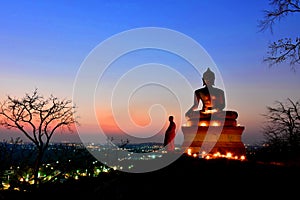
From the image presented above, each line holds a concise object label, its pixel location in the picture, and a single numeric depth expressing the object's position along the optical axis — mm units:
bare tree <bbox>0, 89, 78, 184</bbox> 13875
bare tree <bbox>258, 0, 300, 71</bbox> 8113
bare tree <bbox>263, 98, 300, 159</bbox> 15906
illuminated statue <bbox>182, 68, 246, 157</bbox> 21797
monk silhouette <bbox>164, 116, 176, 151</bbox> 19359
